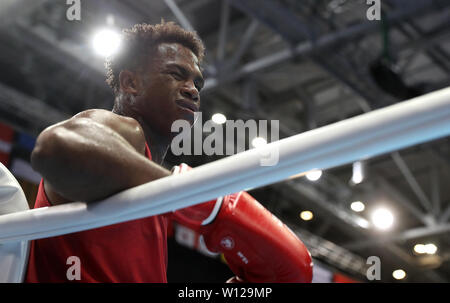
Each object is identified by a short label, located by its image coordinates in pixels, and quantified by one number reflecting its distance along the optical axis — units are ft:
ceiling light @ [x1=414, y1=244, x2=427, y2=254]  32.86
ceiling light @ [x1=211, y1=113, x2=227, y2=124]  18.61
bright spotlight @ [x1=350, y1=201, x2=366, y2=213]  24.71
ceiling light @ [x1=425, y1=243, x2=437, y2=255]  31.94
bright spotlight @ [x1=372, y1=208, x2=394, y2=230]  23.63
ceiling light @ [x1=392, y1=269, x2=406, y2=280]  31.95
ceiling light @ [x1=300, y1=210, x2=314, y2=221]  26.32
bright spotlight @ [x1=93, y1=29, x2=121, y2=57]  13.54
